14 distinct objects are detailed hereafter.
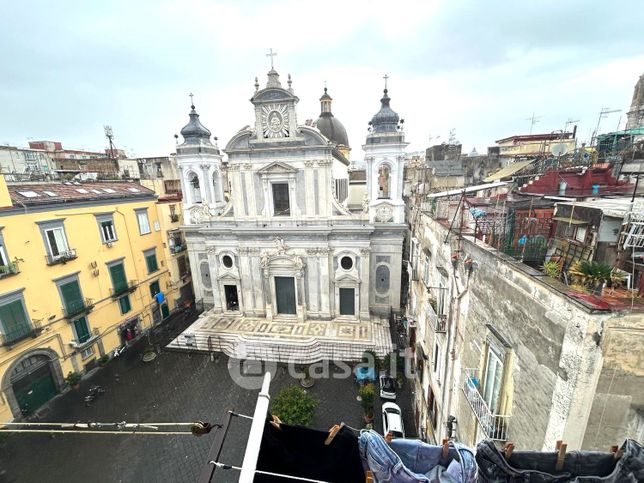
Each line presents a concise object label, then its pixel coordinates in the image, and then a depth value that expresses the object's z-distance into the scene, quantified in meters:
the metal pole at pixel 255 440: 2.17
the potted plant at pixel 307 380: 14.70
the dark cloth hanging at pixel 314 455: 3.13
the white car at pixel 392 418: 11.45
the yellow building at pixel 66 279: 12.45
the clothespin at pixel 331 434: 3.04
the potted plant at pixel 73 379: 14.63
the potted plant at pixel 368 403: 12.30
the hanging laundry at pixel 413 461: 2.91
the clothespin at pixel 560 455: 2.82
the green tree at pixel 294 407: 11.06
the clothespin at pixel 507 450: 2.92
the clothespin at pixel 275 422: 3.10
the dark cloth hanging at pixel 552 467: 2.83
